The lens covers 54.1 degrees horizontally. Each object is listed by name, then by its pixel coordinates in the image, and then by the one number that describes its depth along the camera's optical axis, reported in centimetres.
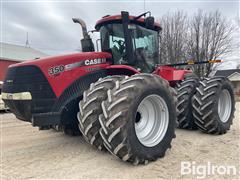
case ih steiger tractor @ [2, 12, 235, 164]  329
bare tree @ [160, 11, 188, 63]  2303
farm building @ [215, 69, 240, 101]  3220
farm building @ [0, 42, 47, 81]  2532
